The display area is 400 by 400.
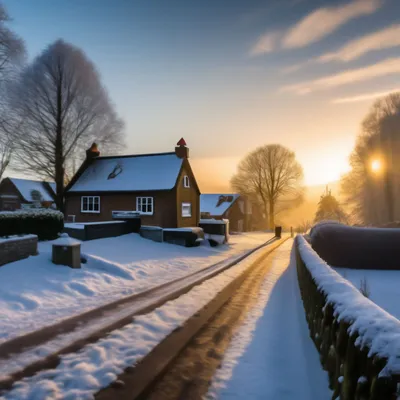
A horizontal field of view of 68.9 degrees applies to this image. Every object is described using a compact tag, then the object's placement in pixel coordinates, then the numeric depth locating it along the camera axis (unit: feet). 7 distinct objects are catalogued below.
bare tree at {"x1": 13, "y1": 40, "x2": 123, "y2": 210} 74.33
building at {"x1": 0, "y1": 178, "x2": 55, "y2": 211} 137.18
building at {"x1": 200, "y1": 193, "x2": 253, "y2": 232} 165.78
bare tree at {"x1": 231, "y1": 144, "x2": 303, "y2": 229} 179.11
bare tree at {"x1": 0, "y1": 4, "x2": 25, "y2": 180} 50.90
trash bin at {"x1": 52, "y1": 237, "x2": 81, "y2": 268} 33.53
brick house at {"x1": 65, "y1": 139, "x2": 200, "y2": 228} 82.23
